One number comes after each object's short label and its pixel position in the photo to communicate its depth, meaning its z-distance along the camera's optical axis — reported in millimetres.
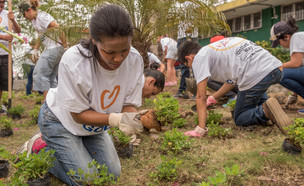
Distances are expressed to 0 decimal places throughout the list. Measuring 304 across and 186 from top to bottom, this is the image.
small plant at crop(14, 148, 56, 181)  1807
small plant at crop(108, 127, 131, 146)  2745
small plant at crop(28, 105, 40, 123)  4442
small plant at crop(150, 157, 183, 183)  2154
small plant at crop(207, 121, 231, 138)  3158
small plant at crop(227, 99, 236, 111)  3986
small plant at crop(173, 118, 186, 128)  3707
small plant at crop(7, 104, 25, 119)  4880
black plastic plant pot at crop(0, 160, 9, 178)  2330
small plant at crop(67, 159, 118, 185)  1808
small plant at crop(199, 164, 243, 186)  1558
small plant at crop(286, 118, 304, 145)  2285
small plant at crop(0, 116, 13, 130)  3666
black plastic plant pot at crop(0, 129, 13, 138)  3691
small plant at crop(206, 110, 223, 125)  3613
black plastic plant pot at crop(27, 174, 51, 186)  1861
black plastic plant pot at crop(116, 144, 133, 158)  2785
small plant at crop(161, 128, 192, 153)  2734
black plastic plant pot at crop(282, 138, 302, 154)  2445
